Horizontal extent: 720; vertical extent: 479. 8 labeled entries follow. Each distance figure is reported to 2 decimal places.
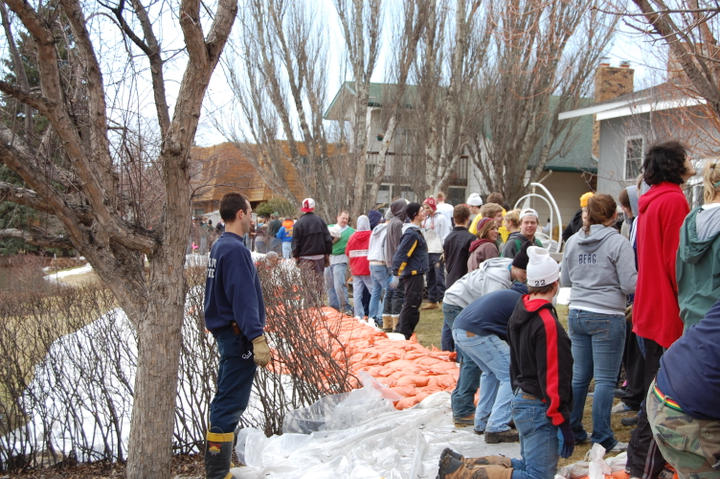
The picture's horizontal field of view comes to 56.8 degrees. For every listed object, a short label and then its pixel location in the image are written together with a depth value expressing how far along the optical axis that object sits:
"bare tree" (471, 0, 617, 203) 20.50
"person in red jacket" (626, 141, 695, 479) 3.83
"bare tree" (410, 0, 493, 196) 21.03
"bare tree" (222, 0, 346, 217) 21.17
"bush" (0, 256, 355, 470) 5.37
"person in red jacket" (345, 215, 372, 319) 10.70
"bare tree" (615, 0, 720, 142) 4.82
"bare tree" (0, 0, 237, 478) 3.88
